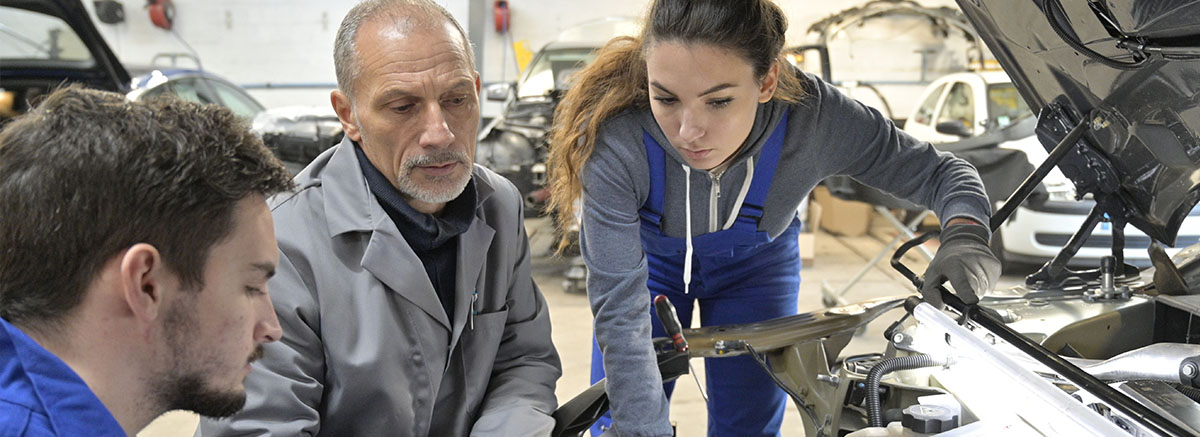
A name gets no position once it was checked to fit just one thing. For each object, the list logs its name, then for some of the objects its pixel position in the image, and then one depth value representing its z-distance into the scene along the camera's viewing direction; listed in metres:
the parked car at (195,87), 5.84
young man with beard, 0.93
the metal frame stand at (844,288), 4.65
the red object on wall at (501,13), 10.05
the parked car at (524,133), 5.31
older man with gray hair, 1.47
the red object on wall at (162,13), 9.85
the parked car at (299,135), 6.18
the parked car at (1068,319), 1.27
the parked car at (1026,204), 4.92
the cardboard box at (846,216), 7.45
